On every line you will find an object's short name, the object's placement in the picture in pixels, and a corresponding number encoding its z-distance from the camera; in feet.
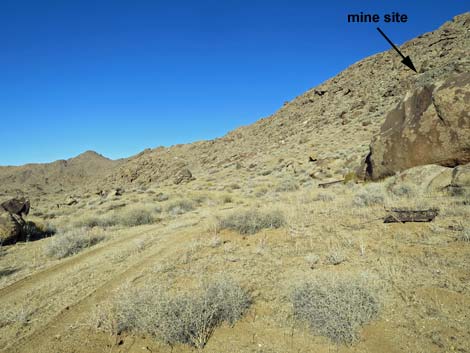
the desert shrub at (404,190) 29.22
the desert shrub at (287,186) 53.88
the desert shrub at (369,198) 28.99
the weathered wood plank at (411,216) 21.07
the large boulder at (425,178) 28.94
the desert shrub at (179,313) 11.23
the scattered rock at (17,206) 45.03
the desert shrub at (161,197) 63.77
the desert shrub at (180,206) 45.65
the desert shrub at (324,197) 35.19
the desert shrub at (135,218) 39.19
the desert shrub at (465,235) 16.48
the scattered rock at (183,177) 106.52
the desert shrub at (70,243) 25.77
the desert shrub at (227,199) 53.21
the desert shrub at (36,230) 32.91
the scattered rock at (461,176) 25.93
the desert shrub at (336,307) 10.62
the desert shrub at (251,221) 25.54
